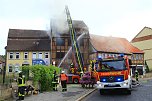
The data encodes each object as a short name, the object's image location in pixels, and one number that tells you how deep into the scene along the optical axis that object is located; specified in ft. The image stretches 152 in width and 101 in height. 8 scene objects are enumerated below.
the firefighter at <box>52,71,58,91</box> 36.87
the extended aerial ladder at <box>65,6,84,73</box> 67.65
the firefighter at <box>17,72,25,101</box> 26.41
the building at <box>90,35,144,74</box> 106.71
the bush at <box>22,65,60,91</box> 34.63
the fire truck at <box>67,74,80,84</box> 59.64
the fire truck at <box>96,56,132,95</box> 30.78
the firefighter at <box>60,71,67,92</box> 36.70
